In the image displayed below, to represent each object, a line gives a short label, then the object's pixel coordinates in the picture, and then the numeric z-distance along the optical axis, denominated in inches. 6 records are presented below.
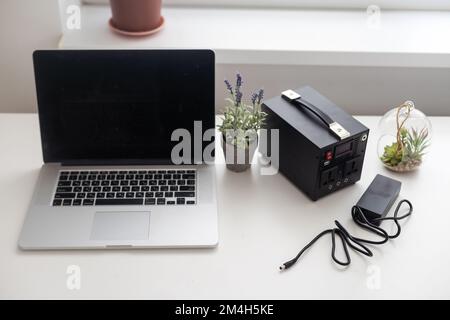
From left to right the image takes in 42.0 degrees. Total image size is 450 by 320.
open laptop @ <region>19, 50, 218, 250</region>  43.3
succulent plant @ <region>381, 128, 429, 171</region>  49.3
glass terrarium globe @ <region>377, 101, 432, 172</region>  49.4
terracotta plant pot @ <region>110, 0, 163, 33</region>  56.0
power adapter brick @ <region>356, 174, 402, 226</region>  44.3
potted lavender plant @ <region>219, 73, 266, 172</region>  47.4
